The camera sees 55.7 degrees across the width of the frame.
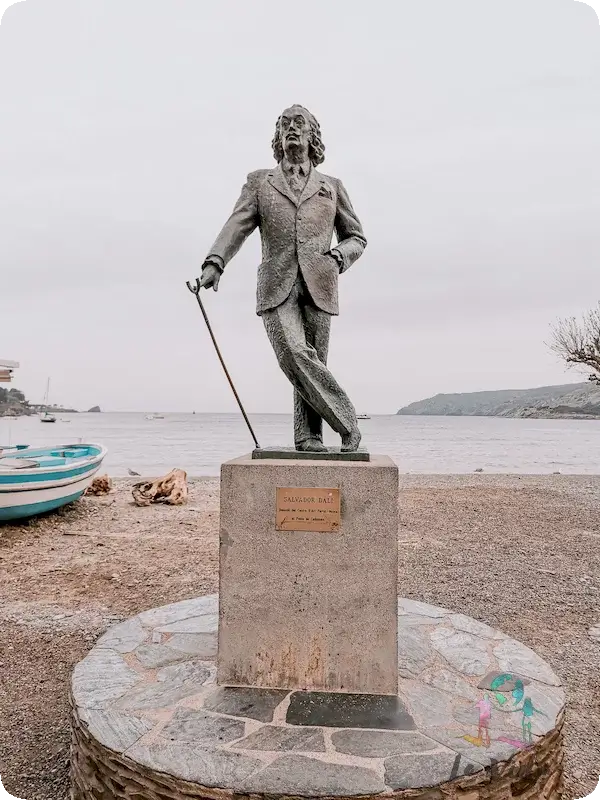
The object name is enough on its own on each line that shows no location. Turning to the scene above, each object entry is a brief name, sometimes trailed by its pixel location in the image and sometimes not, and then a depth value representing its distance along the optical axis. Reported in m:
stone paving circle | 2.20
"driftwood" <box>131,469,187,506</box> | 10.89
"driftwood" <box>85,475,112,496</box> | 11.59
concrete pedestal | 2.88
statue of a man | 3.21
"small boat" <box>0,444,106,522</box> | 8.15
